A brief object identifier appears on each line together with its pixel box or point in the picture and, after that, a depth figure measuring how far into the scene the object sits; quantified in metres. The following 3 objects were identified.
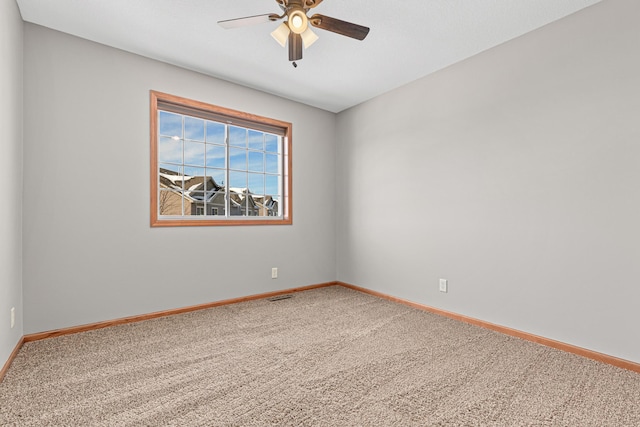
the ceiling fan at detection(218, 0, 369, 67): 1.93
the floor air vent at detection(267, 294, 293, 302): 3.67
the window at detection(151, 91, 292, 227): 3.18
